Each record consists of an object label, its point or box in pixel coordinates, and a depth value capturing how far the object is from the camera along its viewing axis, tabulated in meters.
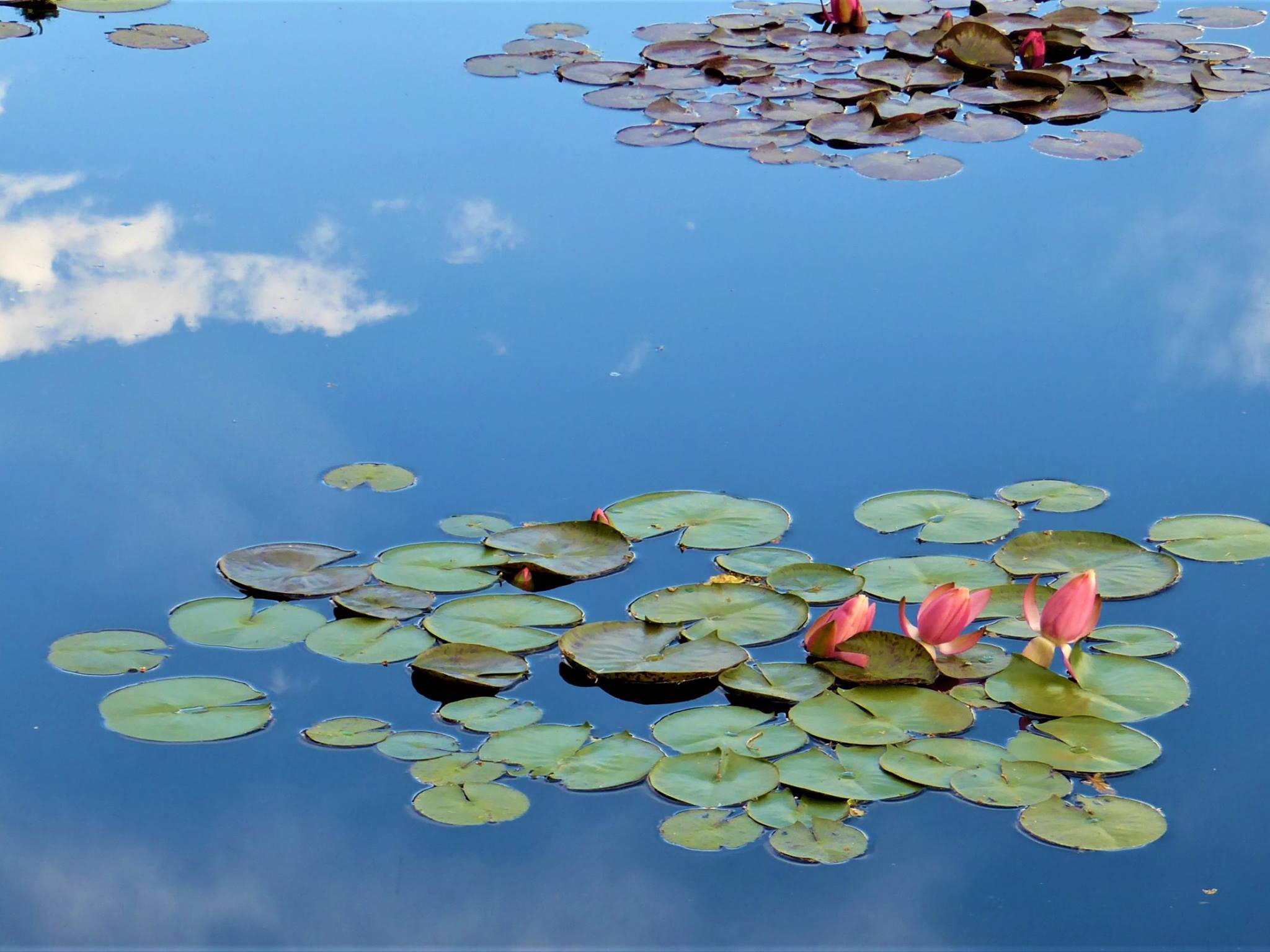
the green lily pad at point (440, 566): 6.24
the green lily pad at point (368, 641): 5.77
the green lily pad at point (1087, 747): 5.15
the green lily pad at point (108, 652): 5.77
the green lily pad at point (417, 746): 5.23
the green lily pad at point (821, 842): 4.75
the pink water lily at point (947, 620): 5.59
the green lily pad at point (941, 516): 6.64
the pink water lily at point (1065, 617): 5.58
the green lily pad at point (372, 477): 7.09
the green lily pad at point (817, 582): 6.11
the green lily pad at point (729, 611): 5.88
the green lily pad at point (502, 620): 5.85
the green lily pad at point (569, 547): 6.35
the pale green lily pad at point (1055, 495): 6.84
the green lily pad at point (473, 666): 5.61
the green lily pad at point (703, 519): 6.59
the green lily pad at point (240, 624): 5.91
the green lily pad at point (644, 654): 5.59
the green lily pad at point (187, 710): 5.41
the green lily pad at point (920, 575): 6.18
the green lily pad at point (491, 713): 5.37
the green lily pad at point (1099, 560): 6.24
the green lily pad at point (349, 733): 5.31
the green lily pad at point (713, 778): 4.97
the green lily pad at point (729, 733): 5.20
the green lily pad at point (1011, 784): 4.96
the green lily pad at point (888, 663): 5.58
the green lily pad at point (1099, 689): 5.46
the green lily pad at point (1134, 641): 5.79
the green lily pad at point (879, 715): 5.27
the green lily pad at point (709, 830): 4.80
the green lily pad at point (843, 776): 4.98
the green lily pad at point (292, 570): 6.21
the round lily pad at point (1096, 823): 4.80
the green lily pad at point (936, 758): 5.05
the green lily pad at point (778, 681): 5.50
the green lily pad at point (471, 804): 4.94
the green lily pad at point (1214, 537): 6.51
